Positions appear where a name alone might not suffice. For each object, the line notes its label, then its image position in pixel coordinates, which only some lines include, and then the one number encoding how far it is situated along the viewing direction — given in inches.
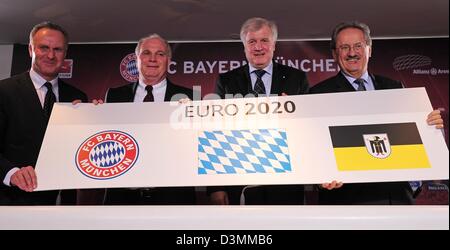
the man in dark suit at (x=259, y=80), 75.0
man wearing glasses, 69.5
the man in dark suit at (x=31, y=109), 70.9
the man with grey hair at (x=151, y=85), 78.0
